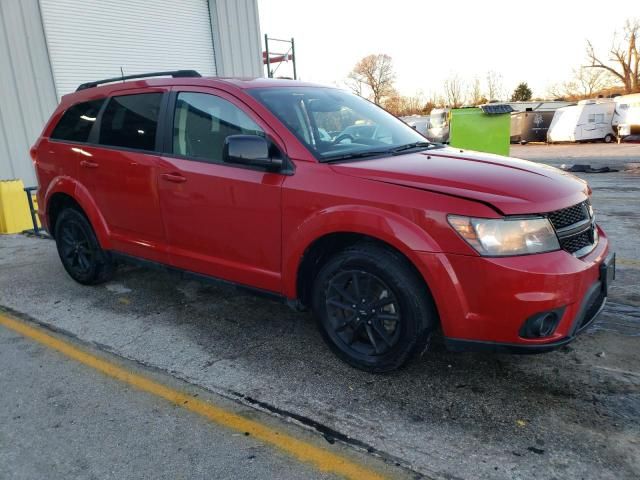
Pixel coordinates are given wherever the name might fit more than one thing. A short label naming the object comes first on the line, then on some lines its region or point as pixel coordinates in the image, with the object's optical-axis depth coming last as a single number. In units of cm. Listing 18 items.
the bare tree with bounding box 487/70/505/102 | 5281
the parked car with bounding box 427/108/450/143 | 2344
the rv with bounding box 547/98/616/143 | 2159
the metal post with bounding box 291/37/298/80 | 1706
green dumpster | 1133
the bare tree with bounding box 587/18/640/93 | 4716
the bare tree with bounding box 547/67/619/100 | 4894
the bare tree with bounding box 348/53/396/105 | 6244
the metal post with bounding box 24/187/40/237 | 749
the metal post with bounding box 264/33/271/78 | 1620
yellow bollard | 777
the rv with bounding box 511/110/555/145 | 2456
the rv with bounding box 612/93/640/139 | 2040
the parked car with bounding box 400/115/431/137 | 2576
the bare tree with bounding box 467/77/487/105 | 5362
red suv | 247
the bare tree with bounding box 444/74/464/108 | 5300
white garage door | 929
